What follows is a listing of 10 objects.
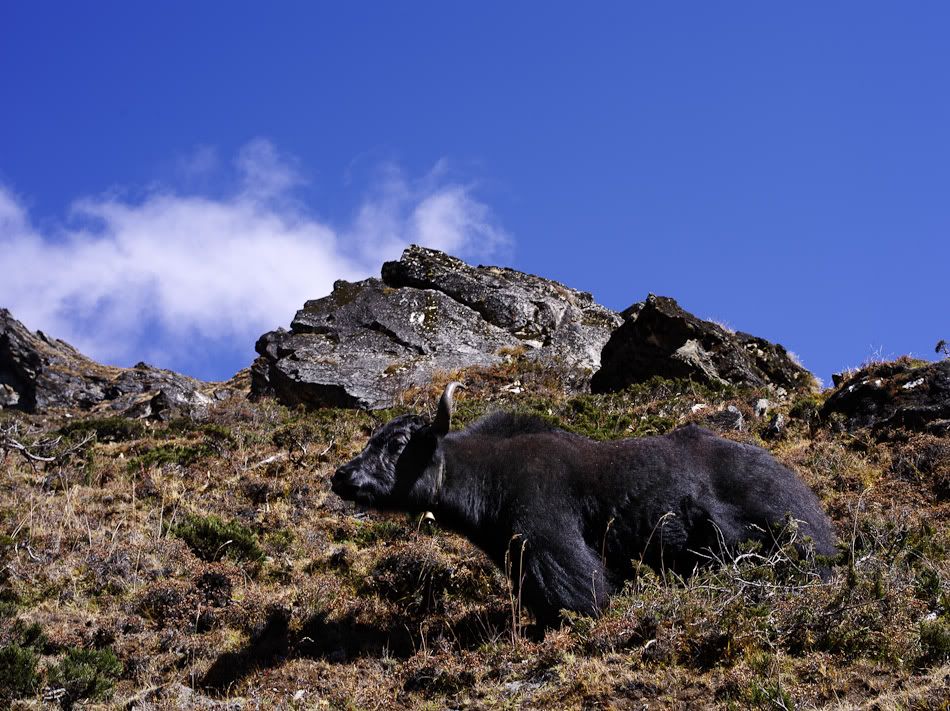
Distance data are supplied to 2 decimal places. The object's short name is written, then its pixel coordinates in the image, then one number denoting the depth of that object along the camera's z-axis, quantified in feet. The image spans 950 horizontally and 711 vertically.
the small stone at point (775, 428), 47.96
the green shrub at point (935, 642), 18.56
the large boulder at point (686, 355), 65.82
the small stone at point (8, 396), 99.25
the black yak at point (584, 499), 26.84
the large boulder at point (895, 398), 43.23
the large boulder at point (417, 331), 77.61
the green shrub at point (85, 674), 24.52
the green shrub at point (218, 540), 34.14
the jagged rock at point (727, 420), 49.60
